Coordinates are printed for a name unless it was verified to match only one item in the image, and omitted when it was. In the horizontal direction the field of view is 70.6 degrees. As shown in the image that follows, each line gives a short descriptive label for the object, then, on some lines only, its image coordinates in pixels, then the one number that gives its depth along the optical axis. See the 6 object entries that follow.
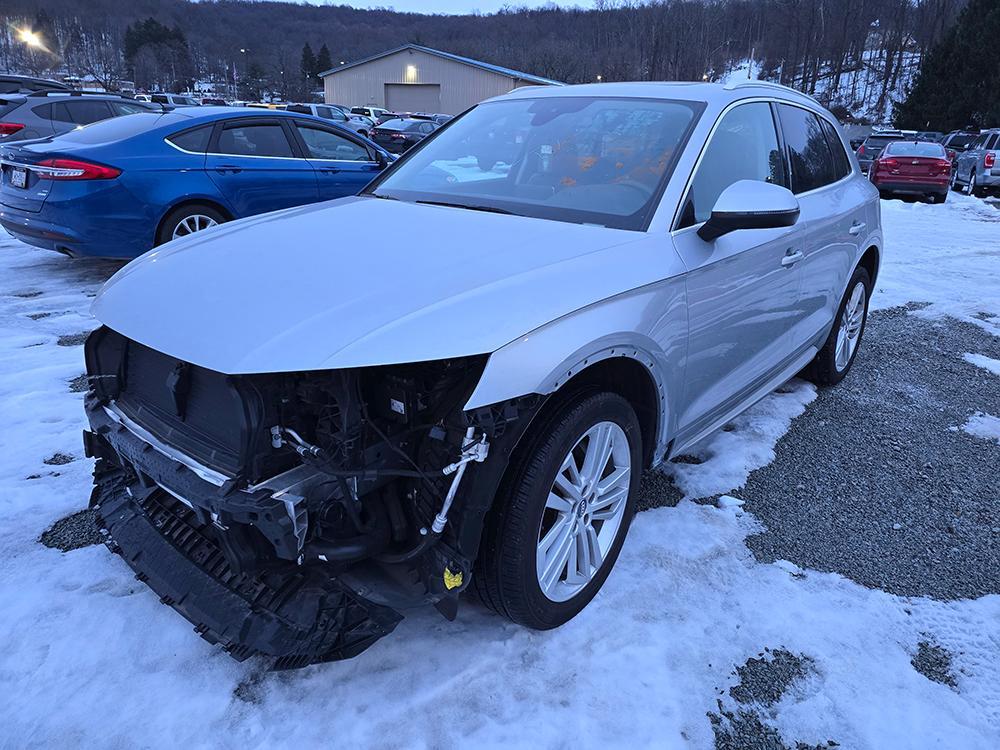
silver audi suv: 1.90
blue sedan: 5.95
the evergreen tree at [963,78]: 36.88
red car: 15.50
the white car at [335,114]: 27.41
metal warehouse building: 48.88
